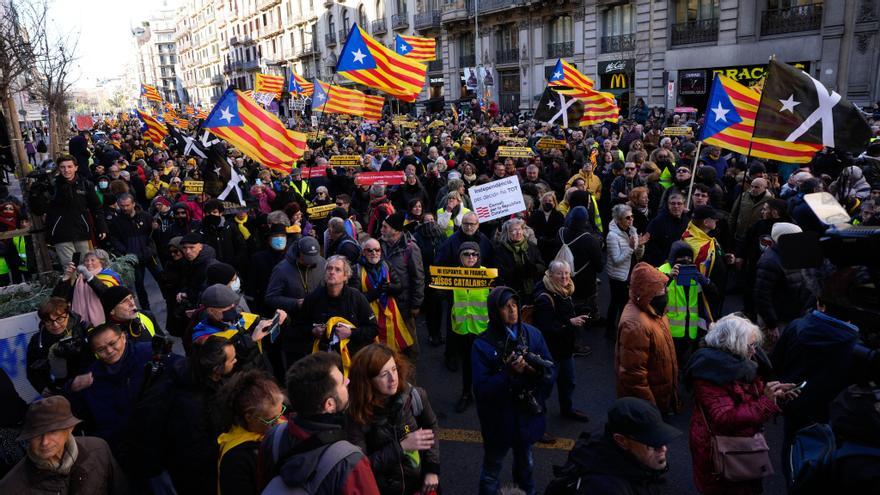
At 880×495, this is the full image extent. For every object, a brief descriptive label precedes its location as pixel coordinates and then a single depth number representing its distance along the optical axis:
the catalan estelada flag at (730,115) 6.49
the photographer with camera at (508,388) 3.44
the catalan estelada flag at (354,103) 11.62
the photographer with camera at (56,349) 3.60
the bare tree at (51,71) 14.44
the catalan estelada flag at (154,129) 15.41
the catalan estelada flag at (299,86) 21.42
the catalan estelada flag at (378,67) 10.85
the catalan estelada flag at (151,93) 27.70
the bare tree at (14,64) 9.76
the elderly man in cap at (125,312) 3.91
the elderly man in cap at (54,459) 2.51
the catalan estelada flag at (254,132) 7.51
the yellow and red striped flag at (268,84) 19.20
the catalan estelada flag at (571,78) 11.91
